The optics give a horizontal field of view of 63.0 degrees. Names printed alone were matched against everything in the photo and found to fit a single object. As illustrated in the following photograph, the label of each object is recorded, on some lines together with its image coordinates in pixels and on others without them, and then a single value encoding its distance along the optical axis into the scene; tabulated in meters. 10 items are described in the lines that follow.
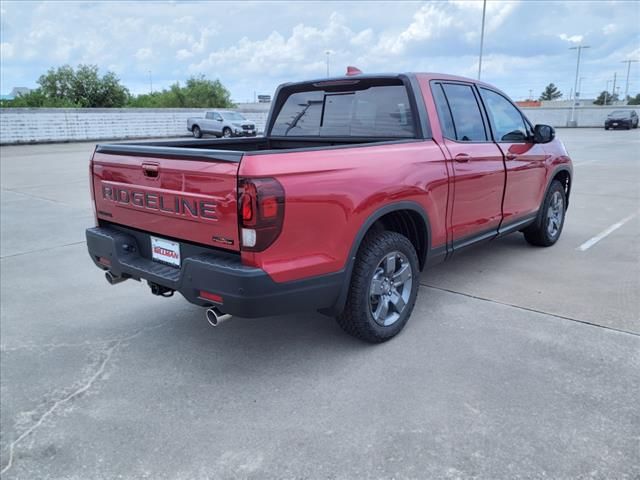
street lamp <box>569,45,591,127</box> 46.59
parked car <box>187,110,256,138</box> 29.59
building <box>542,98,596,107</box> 76.47
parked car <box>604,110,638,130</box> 36.94
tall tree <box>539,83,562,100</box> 125.56
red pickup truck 2.82
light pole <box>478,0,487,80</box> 33.11
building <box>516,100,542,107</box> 73.20
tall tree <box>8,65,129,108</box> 51.19
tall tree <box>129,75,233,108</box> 62.97
